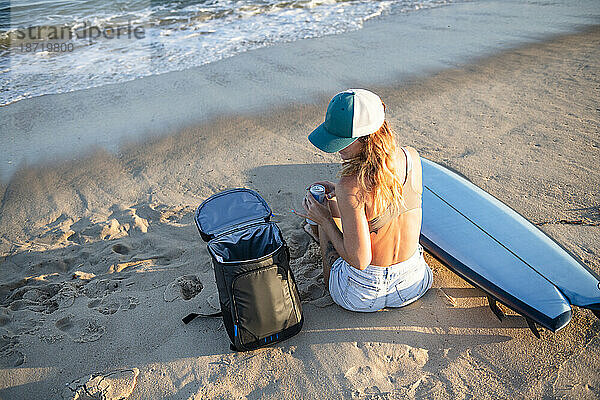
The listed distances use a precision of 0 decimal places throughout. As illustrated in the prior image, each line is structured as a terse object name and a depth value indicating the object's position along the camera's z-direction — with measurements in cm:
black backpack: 276
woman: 245
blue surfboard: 294
